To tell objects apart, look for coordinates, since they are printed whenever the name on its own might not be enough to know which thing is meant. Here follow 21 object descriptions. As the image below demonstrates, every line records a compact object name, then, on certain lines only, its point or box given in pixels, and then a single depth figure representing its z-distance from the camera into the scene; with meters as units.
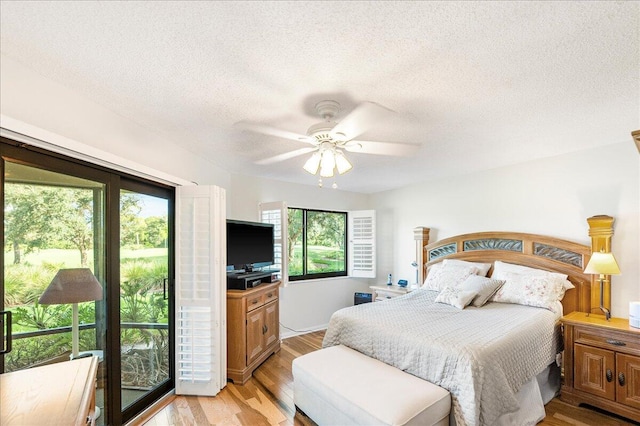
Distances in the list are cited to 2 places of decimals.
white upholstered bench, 1.79
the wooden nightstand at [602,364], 2.33
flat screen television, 3.43
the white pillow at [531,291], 2.90
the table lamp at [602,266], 2.62
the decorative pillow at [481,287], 3.08
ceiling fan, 1.86
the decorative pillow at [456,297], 3.00
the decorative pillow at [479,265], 3.59
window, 4.89
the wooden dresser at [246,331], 3.04
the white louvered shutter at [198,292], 2.82
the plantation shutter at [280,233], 3.98
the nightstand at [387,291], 4.42
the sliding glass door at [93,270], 1.62
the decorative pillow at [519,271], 3.05
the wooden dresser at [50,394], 1.02
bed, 1.94
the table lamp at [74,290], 1.78
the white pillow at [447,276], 3.52
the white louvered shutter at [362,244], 5.20
